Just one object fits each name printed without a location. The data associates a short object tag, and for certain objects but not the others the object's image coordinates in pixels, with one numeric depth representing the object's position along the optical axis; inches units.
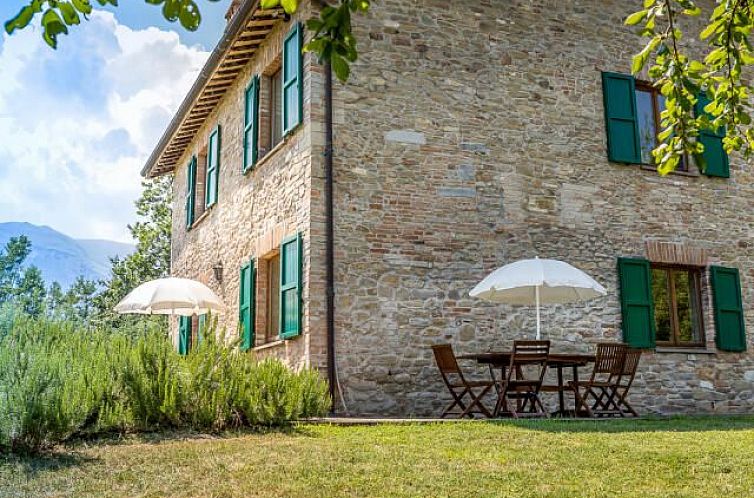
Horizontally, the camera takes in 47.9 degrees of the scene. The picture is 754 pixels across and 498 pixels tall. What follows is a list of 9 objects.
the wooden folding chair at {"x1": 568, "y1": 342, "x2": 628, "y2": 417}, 372.8
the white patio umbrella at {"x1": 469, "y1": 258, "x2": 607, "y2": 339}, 370.3
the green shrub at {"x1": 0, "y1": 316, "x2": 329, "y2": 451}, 247.0
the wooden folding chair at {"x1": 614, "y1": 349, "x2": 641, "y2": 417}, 384.2
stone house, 398.0
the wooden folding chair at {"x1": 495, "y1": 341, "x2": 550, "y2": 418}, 356.2
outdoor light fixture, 540.1
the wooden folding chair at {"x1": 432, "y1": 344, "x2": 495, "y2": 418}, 362.0
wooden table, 361.4
